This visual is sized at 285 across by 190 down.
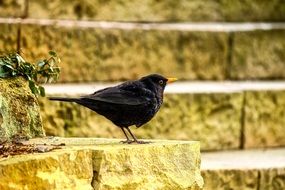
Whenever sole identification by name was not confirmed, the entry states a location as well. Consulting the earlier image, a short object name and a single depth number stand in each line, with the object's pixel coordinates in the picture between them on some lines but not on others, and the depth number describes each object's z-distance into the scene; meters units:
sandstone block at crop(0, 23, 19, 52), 15.85
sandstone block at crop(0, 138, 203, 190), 9.40
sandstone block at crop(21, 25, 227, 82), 16.27
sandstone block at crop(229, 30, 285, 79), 18.11
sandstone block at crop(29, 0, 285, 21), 17.06
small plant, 10.87
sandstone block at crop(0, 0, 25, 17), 16.53
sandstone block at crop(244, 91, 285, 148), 16.87
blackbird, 10.89
